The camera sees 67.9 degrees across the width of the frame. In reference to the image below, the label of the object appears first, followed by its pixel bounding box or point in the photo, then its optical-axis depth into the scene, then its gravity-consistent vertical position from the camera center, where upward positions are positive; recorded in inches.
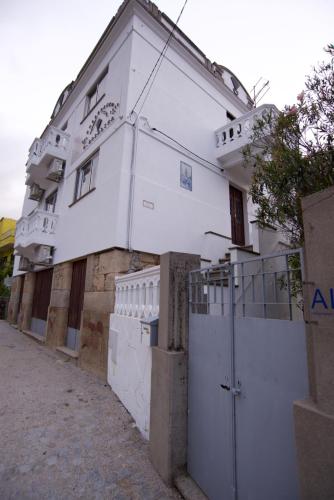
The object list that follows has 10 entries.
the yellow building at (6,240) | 787.4 +176.4
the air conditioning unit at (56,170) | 341.4 +172.6
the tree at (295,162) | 108.3 +65.5
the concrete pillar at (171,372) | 92.4 -28.1
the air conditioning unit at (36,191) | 425.7 +178.0
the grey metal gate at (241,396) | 62.1 -27.8
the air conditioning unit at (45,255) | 322.5 +53.4
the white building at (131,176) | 221.6 +136.6
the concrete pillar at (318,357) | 49.2 -11.2
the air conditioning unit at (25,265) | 404.2 +51.5
